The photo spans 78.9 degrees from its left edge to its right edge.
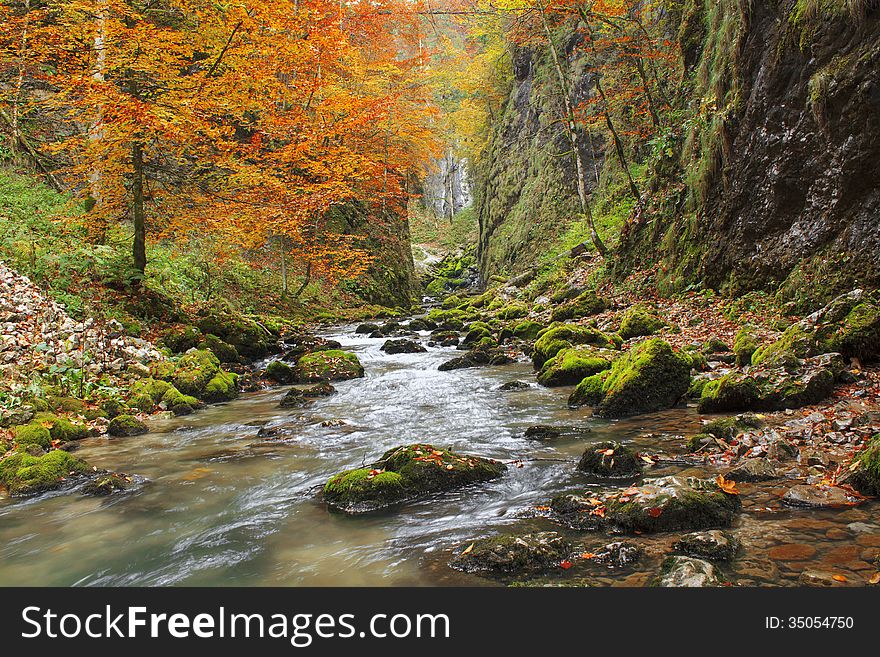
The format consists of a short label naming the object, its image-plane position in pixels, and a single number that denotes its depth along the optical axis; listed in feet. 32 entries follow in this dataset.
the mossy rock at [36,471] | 16.93
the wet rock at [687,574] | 9.26
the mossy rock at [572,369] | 30.09
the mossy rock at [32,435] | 20.07
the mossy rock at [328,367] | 36.81
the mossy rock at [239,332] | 40.22
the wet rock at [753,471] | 14.02
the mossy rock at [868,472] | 12.23
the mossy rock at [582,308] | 46.47
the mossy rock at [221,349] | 37.88
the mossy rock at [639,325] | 36.35
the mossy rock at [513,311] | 58.13
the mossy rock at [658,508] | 11.84
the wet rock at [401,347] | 45.22
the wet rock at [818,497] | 12.05
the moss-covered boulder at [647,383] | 22.70
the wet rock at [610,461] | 15.78
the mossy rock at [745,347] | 25.12
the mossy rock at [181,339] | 35.04
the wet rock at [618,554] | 10.66
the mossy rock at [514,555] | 10.91
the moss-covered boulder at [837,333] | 21.01
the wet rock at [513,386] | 30.12
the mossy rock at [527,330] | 46.55
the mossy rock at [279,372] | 35.94
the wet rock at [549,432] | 20.75
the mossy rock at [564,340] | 34.71
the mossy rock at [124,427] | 23.63
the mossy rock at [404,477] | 15.43
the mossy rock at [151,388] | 27.91
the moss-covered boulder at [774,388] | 19.21
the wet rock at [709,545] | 10.42
